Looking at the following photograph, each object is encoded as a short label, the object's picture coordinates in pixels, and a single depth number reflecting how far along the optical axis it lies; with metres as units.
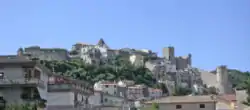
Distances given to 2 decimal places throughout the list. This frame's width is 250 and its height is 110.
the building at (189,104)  63.41
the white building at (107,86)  152.07
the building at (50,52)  191.12
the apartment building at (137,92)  166.20
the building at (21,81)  43.75
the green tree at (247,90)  51.02
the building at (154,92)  169.23
